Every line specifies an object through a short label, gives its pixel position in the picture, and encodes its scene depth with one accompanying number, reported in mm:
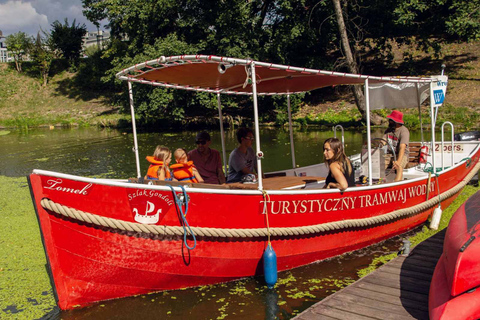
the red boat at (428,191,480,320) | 3969
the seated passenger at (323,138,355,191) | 6090
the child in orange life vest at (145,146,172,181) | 6496
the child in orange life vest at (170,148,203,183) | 6539
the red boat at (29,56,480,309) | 4898
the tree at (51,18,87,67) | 45938
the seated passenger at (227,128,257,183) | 7238
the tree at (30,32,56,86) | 42250
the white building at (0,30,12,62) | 95212
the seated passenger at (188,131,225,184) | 7430
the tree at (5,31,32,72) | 42969
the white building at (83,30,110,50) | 85375
